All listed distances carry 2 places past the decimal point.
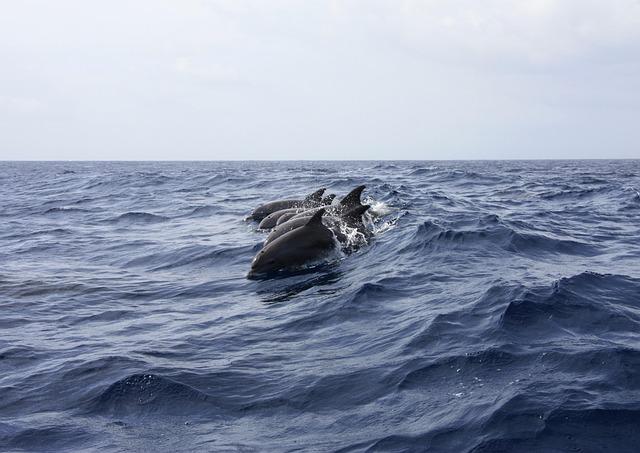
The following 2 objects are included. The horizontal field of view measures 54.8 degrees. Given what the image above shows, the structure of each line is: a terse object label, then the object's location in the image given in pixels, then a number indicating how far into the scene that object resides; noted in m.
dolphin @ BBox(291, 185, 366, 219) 17.55
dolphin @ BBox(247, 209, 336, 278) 14.23
